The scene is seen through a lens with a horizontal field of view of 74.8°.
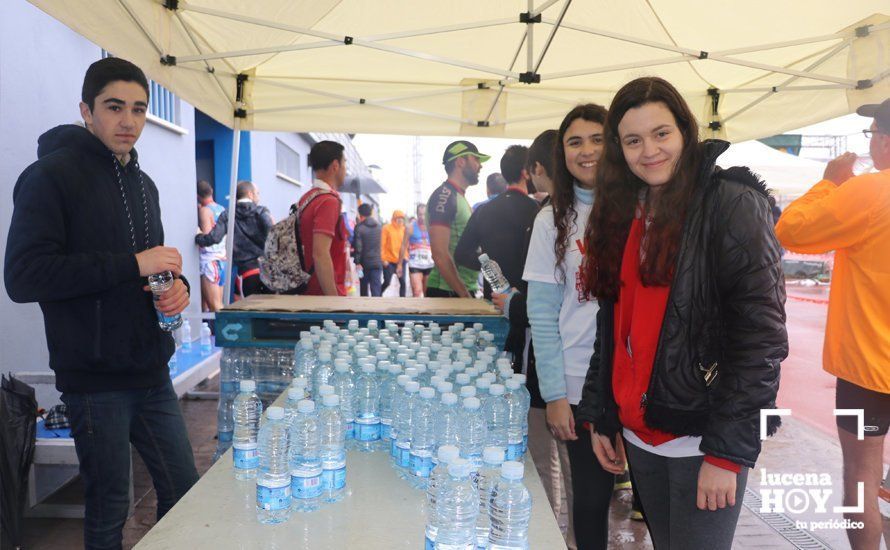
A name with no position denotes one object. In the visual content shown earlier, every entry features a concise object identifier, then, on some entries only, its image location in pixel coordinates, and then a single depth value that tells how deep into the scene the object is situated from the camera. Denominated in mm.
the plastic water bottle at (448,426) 1711
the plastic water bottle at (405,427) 1682
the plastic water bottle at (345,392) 1928
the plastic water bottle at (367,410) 1872
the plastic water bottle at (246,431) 1670
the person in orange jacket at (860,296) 2531
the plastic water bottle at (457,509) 1238
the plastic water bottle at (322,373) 2188
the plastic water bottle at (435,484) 1280
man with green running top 4492
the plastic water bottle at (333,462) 1552
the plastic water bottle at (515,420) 1775
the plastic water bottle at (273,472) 1414
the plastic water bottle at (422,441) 1608
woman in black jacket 1459
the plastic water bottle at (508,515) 1307
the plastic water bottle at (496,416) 1752
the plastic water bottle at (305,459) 1446
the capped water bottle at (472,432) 1650
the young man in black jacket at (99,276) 1988
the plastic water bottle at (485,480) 1314
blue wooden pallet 3442
